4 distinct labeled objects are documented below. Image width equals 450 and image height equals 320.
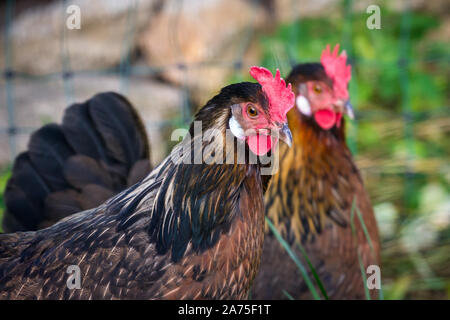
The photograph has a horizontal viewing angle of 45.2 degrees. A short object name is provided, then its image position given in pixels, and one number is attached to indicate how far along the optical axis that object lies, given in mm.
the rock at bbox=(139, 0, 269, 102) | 5035
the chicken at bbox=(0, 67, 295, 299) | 1586
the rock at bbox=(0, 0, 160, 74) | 4879
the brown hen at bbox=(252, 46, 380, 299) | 2287
